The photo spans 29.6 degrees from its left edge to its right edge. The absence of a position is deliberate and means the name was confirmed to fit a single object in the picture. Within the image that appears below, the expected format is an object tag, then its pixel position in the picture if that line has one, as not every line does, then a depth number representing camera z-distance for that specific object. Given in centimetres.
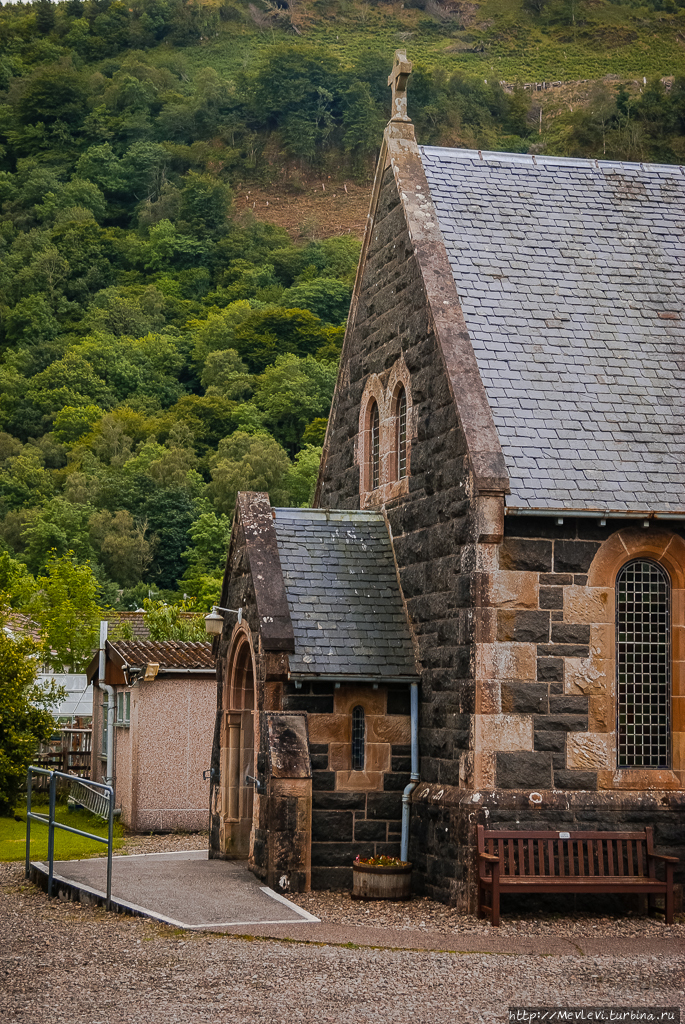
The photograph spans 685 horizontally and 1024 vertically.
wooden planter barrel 1459
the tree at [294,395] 8850
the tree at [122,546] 7794
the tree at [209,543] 7538
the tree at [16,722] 2386
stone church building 1426
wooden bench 1340
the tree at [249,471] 7956
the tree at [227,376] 9350
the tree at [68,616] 3956
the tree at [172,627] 3491
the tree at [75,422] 9525
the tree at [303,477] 7794
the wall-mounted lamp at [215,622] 1762
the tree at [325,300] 10462
